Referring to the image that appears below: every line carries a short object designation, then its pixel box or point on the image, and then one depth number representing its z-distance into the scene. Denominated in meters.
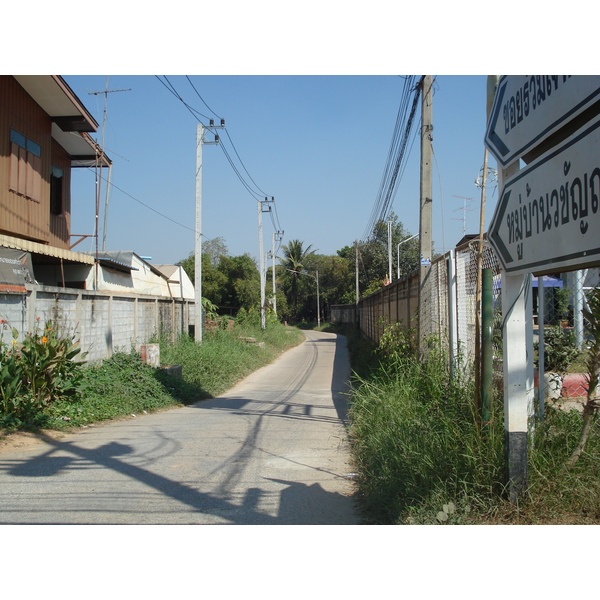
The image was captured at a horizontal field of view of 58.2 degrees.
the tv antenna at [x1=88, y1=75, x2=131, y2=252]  15.76
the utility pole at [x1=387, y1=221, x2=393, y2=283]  28.56
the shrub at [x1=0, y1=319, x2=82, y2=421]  7.34
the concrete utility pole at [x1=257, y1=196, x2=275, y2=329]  30.58
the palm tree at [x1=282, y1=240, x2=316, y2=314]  62.28
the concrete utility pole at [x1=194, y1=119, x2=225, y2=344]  16.89
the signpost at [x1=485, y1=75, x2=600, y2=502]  2.29
